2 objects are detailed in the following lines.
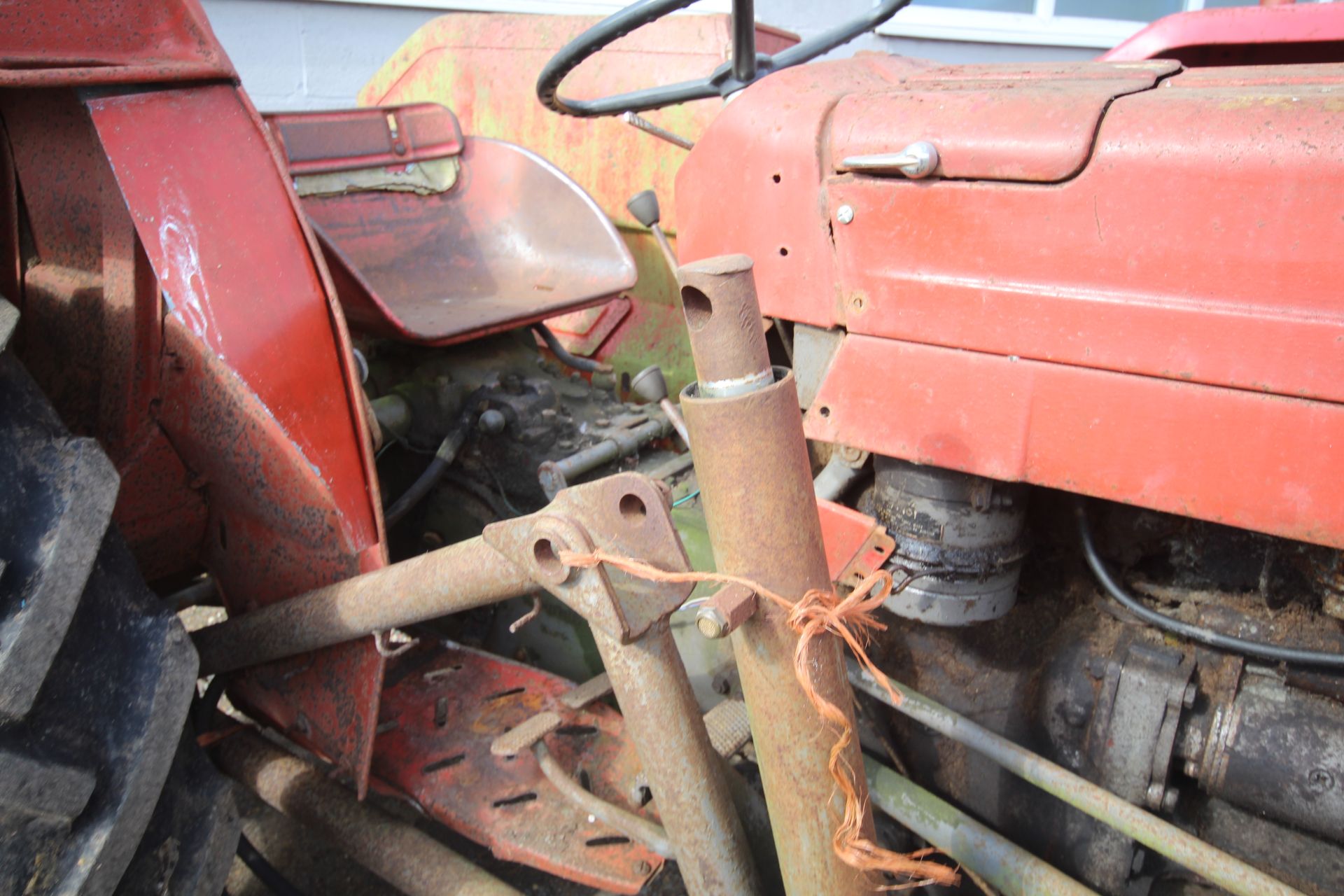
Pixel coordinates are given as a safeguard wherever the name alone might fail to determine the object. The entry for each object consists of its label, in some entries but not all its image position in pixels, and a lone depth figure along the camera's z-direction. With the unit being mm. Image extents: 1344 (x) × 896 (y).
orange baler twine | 733
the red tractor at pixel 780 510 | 813
